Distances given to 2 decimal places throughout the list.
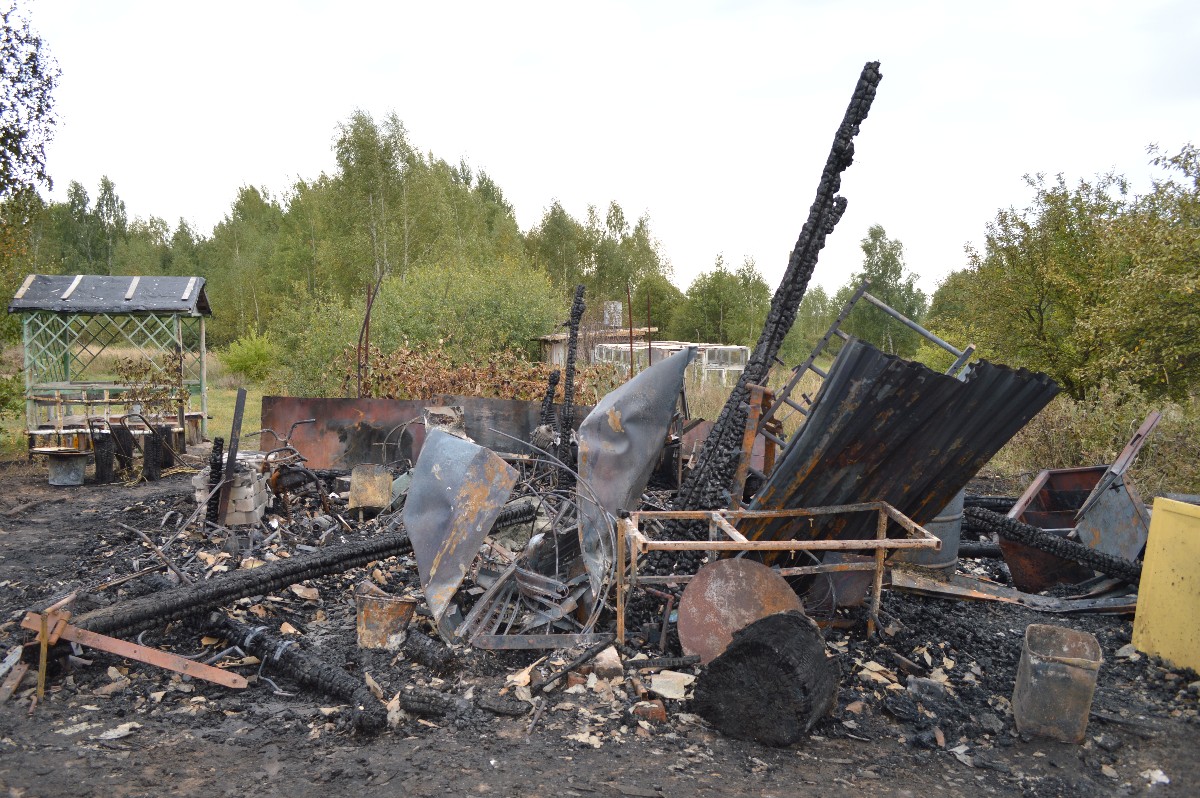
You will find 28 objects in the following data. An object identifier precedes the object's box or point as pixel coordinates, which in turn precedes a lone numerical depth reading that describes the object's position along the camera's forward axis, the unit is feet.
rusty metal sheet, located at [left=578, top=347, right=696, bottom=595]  18.51
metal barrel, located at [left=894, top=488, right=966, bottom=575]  21.09
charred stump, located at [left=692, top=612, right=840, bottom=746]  13.14
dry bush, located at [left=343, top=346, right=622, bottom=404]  43.16
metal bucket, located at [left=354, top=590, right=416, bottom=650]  17.20
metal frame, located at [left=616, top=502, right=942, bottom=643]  15.01
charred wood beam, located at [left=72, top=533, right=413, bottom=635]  16.05
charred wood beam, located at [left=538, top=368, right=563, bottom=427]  28.12
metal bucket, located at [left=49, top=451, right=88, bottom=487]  37.22
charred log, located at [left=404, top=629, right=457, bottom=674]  15.93
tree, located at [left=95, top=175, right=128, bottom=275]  162.99
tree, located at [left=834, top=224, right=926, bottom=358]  125.18
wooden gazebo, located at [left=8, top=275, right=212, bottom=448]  46.01
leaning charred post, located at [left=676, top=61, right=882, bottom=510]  17.29
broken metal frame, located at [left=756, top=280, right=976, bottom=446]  16.64
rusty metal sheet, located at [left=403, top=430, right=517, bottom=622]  15.69
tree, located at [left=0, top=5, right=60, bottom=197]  48.01
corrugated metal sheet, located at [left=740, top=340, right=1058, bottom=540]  14.39
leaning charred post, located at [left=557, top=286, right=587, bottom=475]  26.86
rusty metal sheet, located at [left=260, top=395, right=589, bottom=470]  35.19
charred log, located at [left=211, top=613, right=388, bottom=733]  13.58
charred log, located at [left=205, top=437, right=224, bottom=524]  25.70
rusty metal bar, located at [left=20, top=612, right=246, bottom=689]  14.83
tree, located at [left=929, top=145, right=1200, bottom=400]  42.37
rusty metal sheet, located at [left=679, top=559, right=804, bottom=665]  15.80
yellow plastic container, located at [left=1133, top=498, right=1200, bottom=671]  16.58
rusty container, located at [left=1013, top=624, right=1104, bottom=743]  13.60
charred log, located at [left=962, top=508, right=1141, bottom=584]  20.93
